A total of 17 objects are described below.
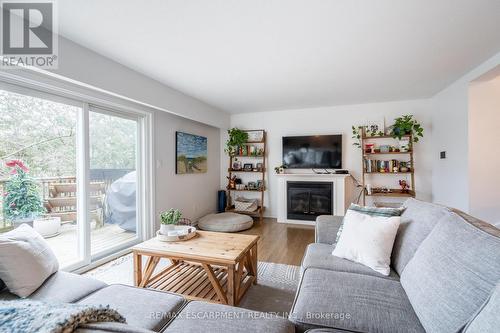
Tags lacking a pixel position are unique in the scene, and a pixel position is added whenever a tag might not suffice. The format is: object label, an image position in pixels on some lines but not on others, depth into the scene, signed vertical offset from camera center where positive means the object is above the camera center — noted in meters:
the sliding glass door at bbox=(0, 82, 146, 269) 1.97 -0.05
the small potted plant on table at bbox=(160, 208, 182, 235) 2.13 -0.52
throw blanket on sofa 0.44 -0.32
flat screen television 4.37 +0.27
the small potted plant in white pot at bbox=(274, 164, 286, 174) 4.62 -0.07
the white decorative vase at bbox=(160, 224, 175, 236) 2.12 -0.58
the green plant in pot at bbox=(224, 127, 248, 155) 4.75 +0.59
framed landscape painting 3.87 +0.25
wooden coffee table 1.76 -0.86
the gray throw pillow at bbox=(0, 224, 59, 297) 1.23 -0.54
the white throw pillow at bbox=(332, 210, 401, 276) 1.50 -0.53
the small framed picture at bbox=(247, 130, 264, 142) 4.88 +0.65
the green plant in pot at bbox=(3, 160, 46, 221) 1.94 -0.24
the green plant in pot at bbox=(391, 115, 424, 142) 3.80 +0.62
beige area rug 1.83 -1.12
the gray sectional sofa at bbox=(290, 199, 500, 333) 0.85 -0.58
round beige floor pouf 3.79 -0.97
